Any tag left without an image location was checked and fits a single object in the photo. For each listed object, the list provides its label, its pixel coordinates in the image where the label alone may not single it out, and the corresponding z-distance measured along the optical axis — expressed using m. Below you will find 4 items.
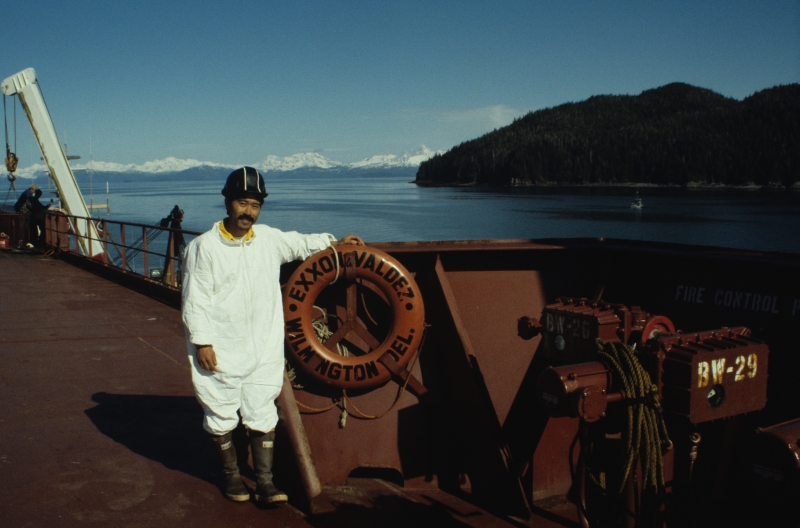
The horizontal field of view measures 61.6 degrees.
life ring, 3.29
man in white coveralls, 2.89
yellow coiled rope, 2.27
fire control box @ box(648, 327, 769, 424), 2.21
